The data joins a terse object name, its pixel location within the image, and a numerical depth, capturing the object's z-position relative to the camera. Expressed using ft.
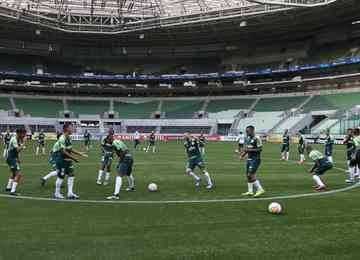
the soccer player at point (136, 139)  135.28
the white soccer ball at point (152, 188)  48.88
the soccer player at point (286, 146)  95.09
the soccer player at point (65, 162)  43.42
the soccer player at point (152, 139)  125.38
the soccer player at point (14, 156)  46.14
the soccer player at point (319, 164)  50.84
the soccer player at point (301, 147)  90.06
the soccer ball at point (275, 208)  35.68
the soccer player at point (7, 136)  95.40
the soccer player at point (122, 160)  45.36
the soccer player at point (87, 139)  122.97
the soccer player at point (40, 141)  111.24
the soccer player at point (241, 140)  111.08
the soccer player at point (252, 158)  45.91
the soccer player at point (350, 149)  58.90
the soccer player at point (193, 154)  53.75
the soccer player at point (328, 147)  82.47
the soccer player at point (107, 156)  56.24
